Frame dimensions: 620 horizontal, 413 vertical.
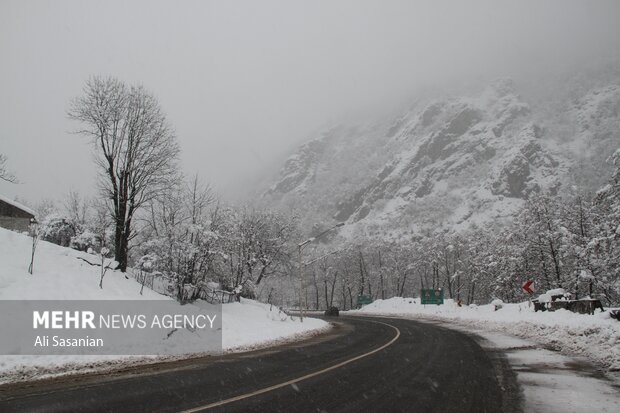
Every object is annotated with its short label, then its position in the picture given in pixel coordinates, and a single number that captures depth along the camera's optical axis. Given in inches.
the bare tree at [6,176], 1100.5
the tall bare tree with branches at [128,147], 1051.3
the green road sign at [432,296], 2138.5
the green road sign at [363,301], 2906.0
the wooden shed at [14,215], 1234.7
